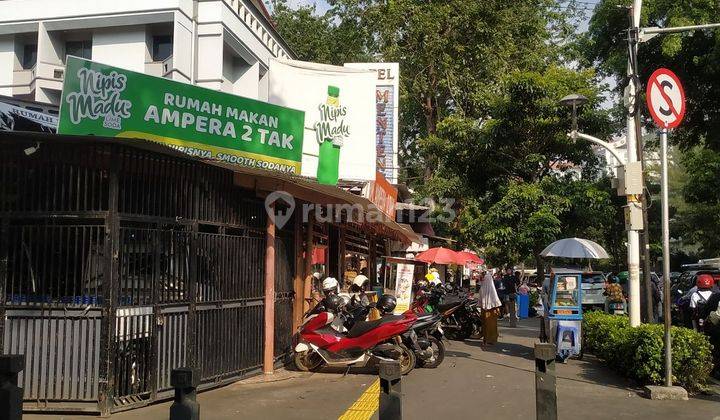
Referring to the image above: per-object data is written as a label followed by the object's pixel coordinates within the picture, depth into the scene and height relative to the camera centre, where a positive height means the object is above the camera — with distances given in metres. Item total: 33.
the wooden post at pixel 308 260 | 11.18 -0.26
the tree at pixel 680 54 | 17.19 +5.93
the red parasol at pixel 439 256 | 19.25 -0.27
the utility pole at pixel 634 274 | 10.25 -0.40
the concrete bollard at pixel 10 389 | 3.88 -0.94
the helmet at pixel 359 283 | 11.45 -0.69
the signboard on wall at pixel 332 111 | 12.84 +2.90
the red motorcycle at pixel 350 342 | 9.08 -1.43
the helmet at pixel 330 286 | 10.09 -0.65
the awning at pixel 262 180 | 6.40 +0.91
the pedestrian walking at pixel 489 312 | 13.14 -1.36
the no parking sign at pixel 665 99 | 8.05 +1.99
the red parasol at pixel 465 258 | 20.05 -0.34
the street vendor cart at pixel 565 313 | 10.80 -1.13
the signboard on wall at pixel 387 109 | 18.95 +4.25
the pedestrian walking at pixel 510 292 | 18.97 -1.42
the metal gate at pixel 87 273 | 6.56 -0.33
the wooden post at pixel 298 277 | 10.59 -0.55
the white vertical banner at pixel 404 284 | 15.09 -0.91
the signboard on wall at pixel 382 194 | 12.79 +1.20
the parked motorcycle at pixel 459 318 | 13.66 -1.63
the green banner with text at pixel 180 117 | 9.09 +2.01
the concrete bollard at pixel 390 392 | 4.54 -1.08
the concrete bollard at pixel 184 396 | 3.89 -0.97
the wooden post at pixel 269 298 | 9.00 -0.77
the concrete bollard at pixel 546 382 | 5.28 -1.14
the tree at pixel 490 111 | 14.60 +3.86
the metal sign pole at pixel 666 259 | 7.87 -0.11
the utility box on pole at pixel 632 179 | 9.41 +1.09
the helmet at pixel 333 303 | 9.52 -0.88
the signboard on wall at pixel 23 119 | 11.19 +2.34
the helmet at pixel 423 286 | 15.39 -0.99
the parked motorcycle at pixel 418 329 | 9.54 -1.29
